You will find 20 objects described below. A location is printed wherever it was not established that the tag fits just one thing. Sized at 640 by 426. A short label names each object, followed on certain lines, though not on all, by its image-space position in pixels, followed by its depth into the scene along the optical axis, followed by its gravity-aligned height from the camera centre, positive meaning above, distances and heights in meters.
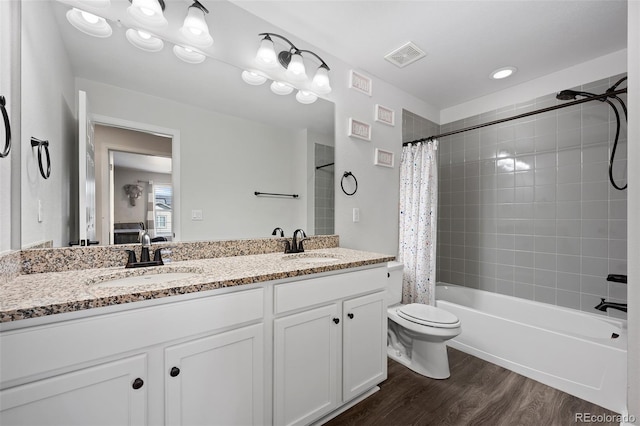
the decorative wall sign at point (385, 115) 2.43 +0.95
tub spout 1.68 -0.62
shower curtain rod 1.73 +0.80
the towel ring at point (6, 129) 0.82 +0.28
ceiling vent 2.04 +1.31
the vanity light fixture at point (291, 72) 1.70 +1.02
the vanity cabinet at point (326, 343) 1.22 -0.70
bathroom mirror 1.22 +0.57
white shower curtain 2.50 -0.08
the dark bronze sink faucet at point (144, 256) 1.25 -0.22
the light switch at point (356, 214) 2.28 -0.01
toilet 1.80 -0.91
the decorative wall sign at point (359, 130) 2.21 +0.74
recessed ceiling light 2.32 +1.30
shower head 1.80 +0.83
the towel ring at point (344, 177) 2.18 +0.29
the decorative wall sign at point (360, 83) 2.24 +1.17
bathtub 1.55 -0.96
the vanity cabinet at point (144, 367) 0.72 -0.51
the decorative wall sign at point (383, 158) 2.43 +0.53
